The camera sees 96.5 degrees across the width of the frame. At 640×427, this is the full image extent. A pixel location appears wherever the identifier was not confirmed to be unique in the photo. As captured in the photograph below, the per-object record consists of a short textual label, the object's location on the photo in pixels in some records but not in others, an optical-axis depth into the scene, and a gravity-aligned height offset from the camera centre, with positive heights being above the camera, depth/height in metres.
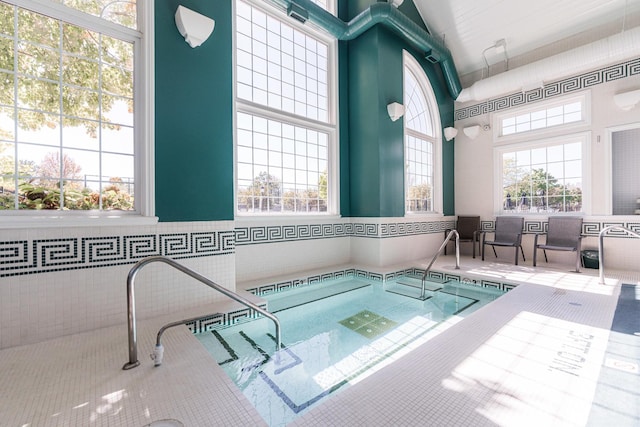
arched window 5.55 +1.43
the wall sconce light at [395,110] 4.75 +1.72
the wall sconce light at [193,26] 2.63 +1.78
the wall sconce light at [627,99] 4.14 +1.65
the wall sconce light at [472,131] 5.78 +1.66
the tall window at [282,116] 3.96 +1.47
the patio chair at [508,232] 4.99 -0.37
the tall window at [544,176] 4.88 +0.67
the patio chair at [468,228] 5.84 -0.32
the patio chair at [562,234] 4.54 -0.37
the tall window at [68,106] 2.19 +0.92
